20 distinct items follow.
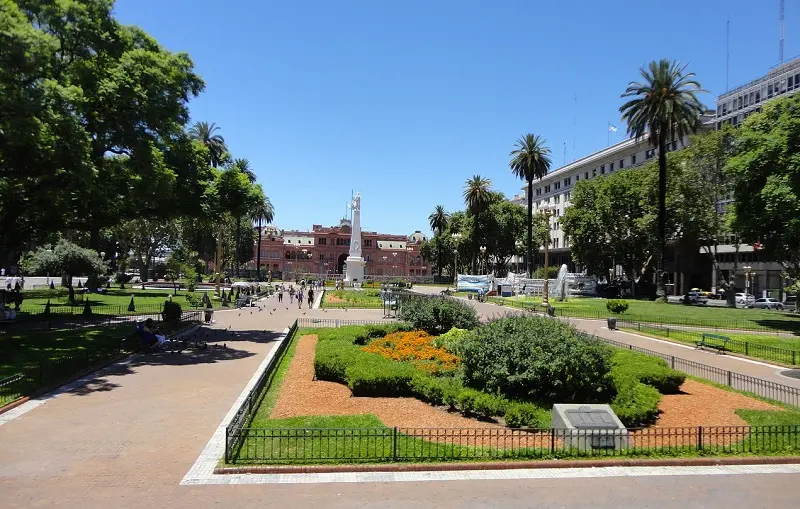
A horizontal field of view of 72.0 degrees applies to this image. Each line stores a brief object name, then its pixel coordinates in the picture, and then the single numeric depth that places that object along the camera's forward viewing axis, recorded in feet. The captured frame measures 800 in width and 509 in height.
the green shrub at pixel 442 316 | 72.45
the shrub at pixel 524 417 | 37.65
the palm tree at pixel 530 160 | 224.53
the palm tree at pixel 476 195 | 266.36
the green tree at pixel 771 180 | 100.83
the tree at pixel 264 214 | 336.49
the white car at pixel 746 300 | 182.40
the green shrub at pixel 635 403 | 39.09
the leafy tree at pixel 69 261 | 169.68
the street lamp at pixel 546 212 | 140.81
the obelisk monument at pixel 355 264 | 268.21
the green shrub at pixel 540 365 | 41.52
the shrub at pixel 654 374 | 49.82
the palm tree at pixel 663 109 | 162.40
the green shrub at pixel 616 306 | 126.11
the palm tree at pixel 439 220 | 369.50
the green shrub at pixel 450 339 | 57.59
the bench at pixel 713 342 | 77.64
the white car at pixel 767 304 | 172.56
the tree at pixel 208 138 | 239.60
